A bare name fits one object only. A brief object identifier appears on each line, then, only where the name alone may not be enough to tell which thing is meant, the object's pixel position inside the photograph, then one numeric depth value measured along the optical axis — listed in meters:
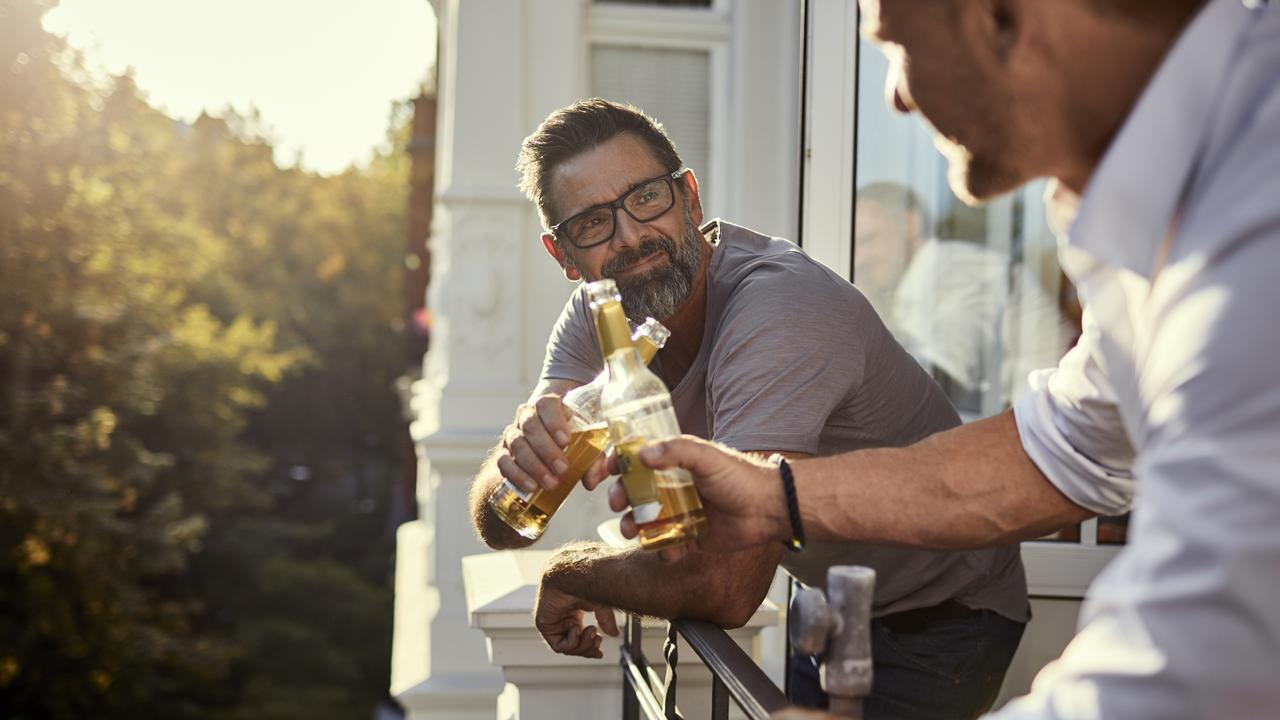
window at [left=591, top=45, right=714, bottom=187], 5.66
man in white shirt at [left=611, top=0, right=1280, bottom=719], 0.79
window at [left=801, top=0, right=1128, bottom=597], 3.51
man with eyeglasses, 1.91
